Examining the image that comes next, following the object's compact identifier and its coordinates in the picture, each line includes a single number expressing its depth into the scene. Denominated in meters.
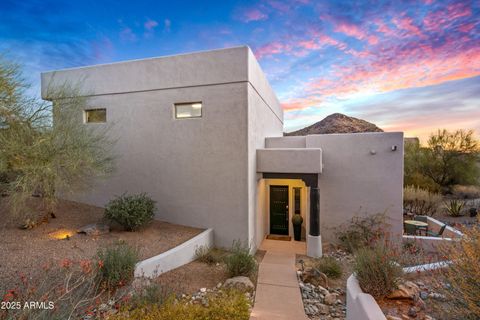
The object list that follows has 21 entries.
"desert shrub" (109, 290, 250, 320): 3.25
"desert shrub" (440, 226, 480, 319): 2.62
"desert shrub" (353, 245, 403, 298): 3.91
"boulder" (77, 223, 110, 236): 6.61
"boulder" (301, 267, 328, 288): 5.76
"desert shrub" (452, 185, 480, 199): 16.09
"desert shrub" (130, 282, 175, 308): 3.83
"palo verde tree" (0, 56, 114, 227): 5.81
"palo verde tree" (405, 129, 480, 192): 16.83
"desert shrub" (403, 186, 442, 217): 13.11
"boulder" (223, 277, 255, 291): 5.07
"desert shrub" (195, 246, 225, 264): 6.65
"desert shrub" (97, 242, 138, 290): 4.28
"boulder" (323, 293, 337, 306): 4.88
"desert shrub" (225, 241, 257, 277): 5.68
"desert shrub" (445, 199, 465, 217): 12.95
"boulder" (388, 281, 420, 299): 3.88
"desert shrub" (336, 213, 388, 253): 8.33
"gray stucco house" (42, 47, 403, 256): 7.62
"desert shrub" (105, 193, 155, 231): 6.94
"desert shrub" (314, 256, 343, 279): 6.09
